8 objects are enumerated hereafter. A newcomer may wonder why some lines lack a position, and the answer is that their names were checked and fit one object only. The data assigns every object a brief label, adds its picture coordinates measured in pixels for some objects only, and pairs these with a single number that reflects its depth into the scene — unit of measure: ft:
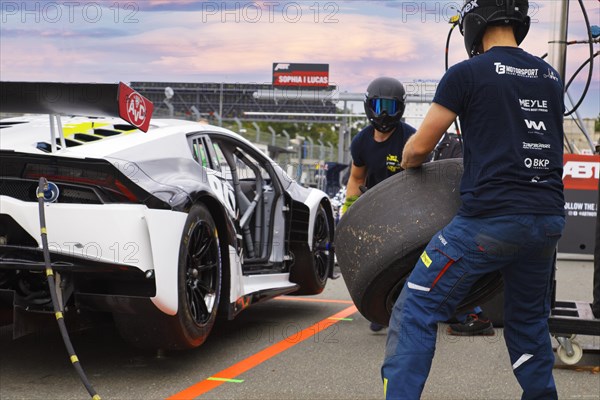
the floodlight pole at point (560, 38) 16.22
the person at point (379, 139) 18.78
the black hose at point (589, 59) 14.83
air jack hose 12.22
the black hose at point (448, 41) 13.61
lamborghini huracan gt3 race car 13.44
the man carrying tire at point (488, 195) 10.28
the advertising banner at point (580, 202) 40.75
